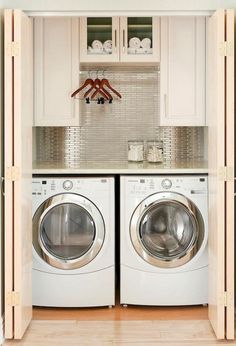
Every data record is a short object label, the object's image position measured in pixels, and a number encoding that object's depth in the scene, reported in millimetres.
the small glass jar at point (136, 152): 4785
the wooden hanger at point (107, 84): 4781
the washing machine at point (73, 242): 4090
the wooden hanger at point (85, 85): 4543
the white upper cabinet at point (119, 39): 4527
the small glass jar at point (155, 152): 4750
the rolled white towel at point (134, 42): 4535
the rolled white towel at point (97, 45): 4543
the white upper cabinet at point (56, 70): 4465
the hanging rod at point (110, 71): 4930
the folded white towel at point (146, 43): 4535
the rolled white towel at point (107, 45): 4551
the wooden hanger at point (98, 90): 4754
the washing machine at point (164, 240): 4105
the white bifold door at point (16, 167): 3363
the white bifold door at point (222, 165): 3371
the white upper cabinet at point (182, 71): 4492
